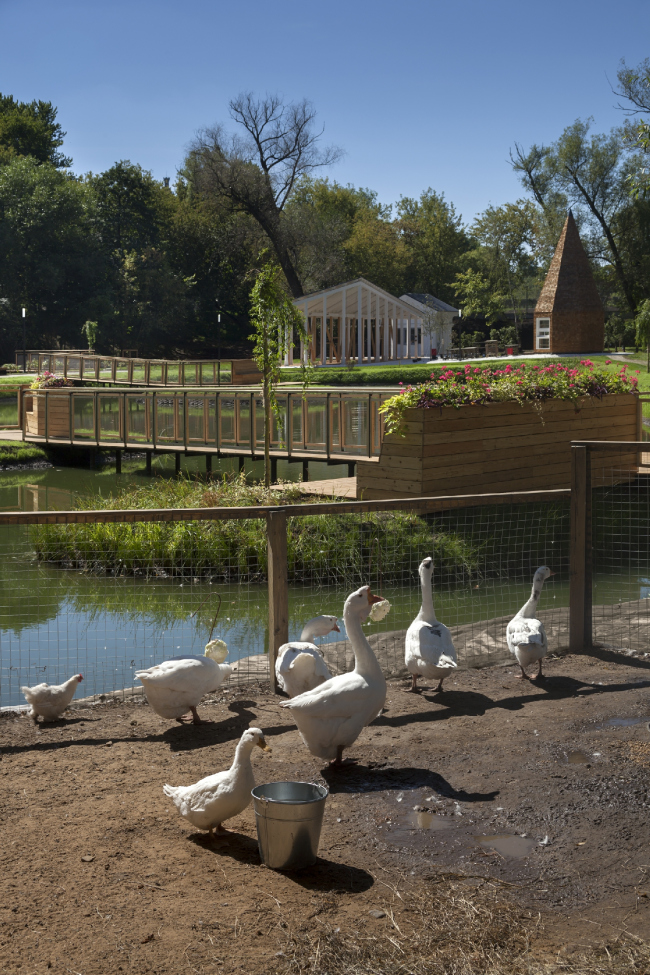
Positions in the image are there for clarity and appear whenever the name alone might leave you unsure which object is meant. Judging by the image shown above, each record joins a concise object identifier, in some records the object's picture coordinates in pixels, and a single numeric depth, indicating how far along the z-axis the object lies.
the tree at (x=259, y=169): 57.88
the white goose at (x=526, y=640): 6.07
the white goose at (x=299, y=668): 5.48
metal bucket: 3.56
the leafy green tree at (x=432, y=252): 69.31
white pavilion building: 43.50
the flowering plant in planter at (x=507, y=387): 13.26
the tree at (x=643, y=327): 40.38
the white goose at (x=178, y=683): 5.23
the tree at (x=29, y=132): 69.44
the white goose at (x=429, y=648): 5.79
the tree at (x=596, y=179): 60.84
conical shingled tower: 49.22
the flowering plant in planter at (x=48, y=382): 26.58
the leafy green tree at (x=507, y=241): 59.19
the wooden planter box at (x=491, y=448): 13.35
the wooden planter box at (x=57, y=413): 24.00
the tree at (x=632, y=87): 44.14
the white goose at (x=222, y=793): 3.79
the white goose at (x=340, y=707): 4.57
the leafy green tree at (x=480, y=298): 57.91
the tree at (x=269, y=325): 16.27
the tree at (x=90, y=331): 52.34
